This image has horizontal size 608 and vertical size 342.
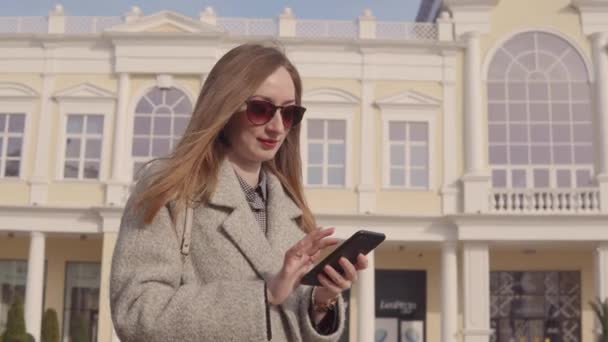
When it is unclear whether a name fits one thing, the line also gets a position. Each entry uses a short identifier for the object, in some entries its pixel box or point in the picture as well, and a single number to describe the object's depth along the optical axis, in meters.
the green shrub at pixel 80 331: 20.16
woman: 2.06
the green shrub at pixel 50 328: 18.08
